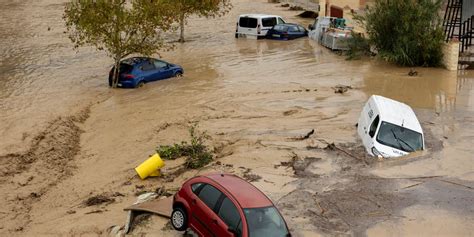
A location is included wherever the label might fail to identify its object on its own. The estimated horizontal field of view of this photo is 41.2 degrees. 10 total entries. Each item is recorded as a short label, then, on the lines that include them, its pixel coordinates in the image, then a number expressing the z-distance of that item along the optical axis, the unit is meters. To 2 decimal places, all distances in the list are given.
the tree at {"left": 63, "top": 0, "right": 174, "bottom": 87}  23.78
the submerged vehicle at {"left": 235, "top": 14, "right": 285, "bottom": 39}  36.41
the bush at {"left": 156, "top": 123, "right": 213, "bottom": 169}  15.26
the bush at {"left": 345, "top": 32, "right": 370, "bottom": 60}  30.52
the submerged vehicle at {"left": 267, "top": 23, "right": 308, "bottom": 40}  36.06
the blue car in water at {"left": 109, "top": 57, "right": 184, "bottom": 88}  24.33
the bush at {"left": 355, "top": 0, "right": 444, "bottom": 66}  27.56
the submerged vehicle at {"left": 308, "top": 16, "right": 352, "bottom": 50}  31.97
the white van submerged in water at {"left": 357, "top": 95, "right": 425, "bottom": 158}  15.38
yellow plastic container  14.50
